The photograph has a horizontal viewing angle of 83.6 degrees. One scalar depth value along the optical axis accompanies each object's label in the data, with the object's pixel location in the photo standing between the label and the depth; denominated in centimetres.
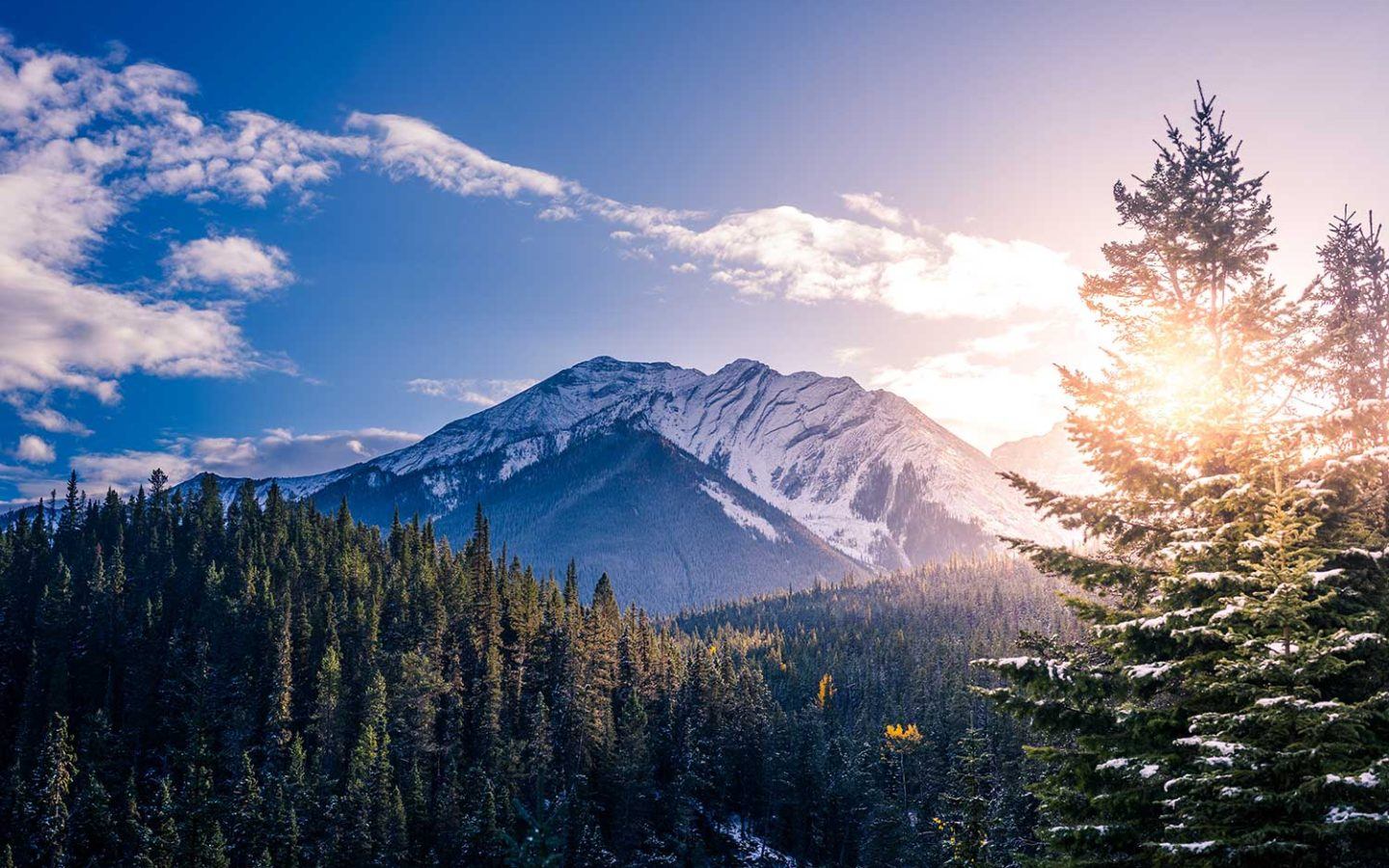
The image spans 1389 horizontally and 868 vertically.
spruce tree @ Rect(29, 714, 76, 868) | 7619
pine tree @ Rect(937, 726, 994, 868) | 4175
